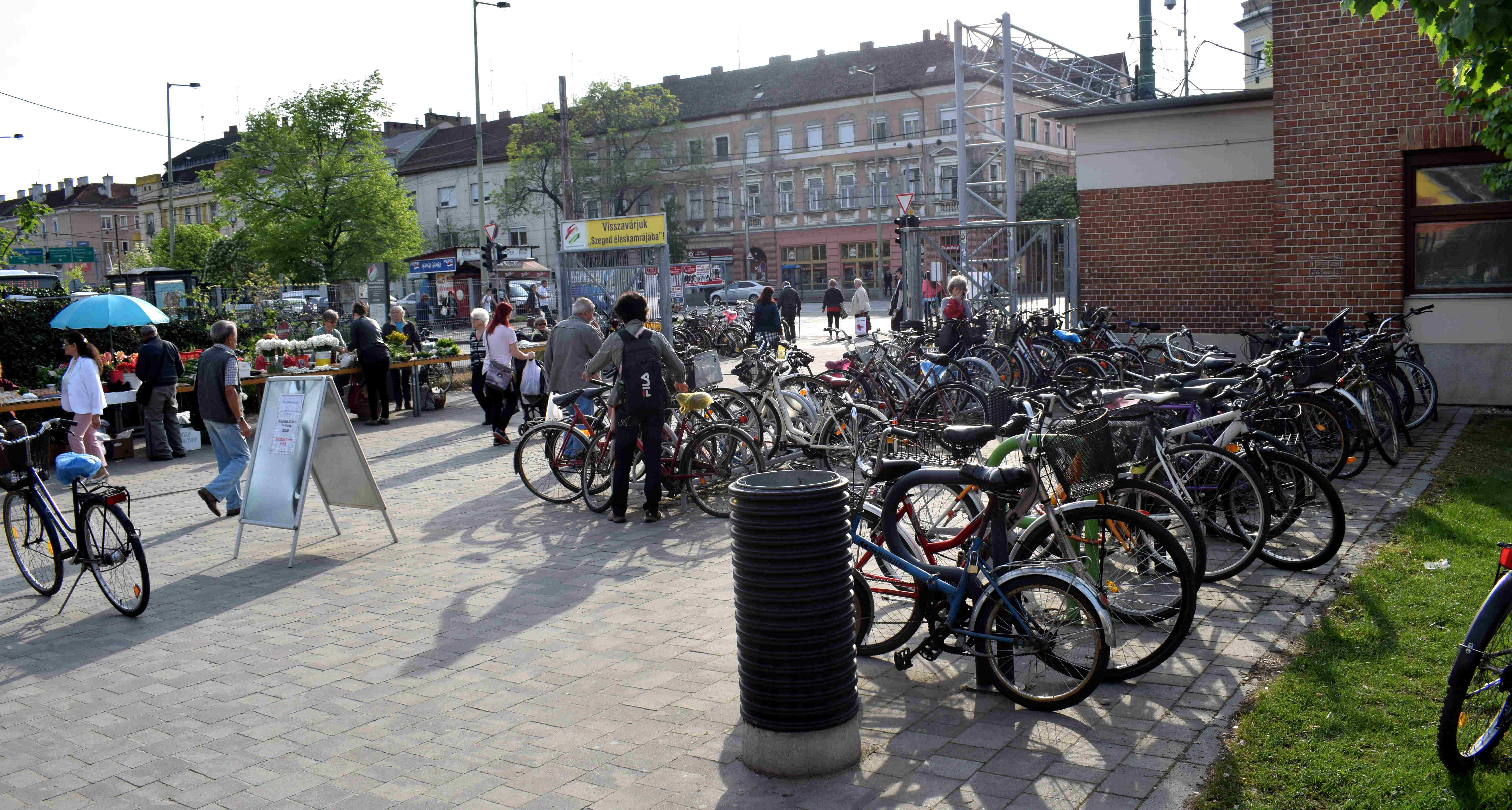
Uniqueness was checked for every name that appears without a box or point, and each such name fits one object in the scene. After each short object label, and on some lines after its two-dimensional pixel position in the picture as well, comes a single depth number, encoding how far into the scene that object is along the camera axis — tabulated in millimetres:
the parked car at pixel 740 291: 47594
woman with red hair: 13008
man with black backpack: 8188
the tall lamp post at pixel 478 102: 36812
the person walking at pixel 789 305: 26156
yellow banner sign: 17266
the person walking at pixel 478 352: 14000
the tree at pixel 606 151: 60781
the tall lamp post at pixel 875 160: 57312
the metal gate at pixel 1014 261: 16625
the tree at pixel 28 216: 23625
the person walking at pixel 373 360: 15359
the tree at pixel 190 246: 65938
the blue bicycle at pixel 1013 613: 4367
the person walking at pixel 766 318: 20781
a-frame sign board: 7957
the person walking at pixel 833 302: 28953
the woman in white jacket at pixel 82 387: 10703
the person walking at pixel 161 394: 12805
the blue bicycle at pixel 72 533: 6660
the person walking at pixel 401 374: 17156
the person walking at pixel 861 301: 27438
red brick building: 11656
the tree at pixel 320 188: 43094
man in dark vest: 9320
